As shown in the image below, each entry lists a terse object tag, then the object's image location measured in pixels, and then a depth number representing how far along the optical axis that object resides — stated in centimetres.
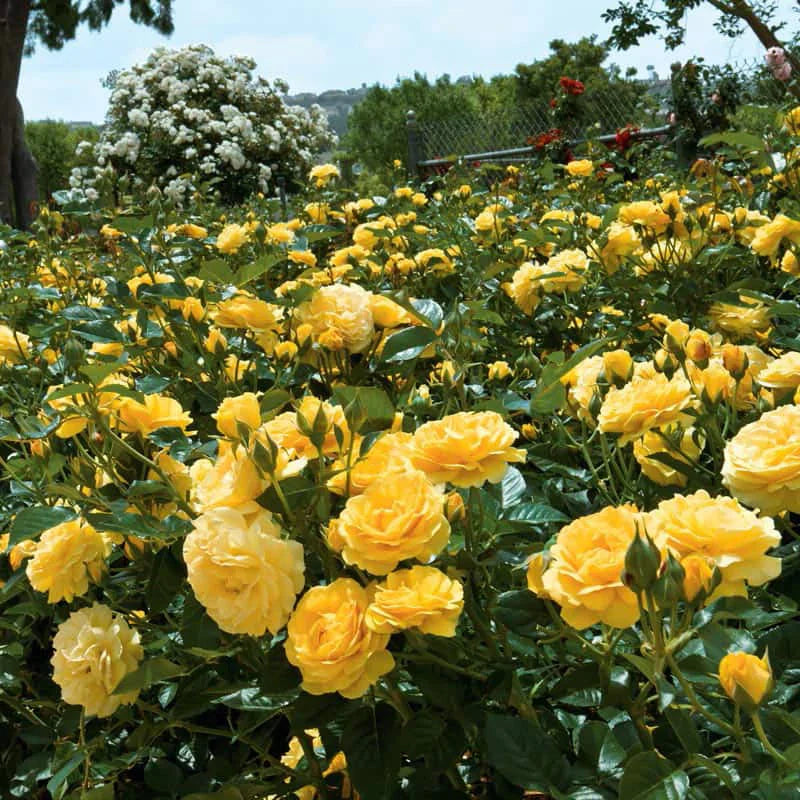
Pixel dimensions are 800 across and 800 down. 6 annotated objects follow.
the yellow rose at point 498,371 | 127
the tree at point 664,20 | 911
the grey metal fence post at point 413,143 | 1016
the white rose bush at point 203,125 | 978
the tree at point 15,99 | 1132
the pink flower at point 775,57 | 522
